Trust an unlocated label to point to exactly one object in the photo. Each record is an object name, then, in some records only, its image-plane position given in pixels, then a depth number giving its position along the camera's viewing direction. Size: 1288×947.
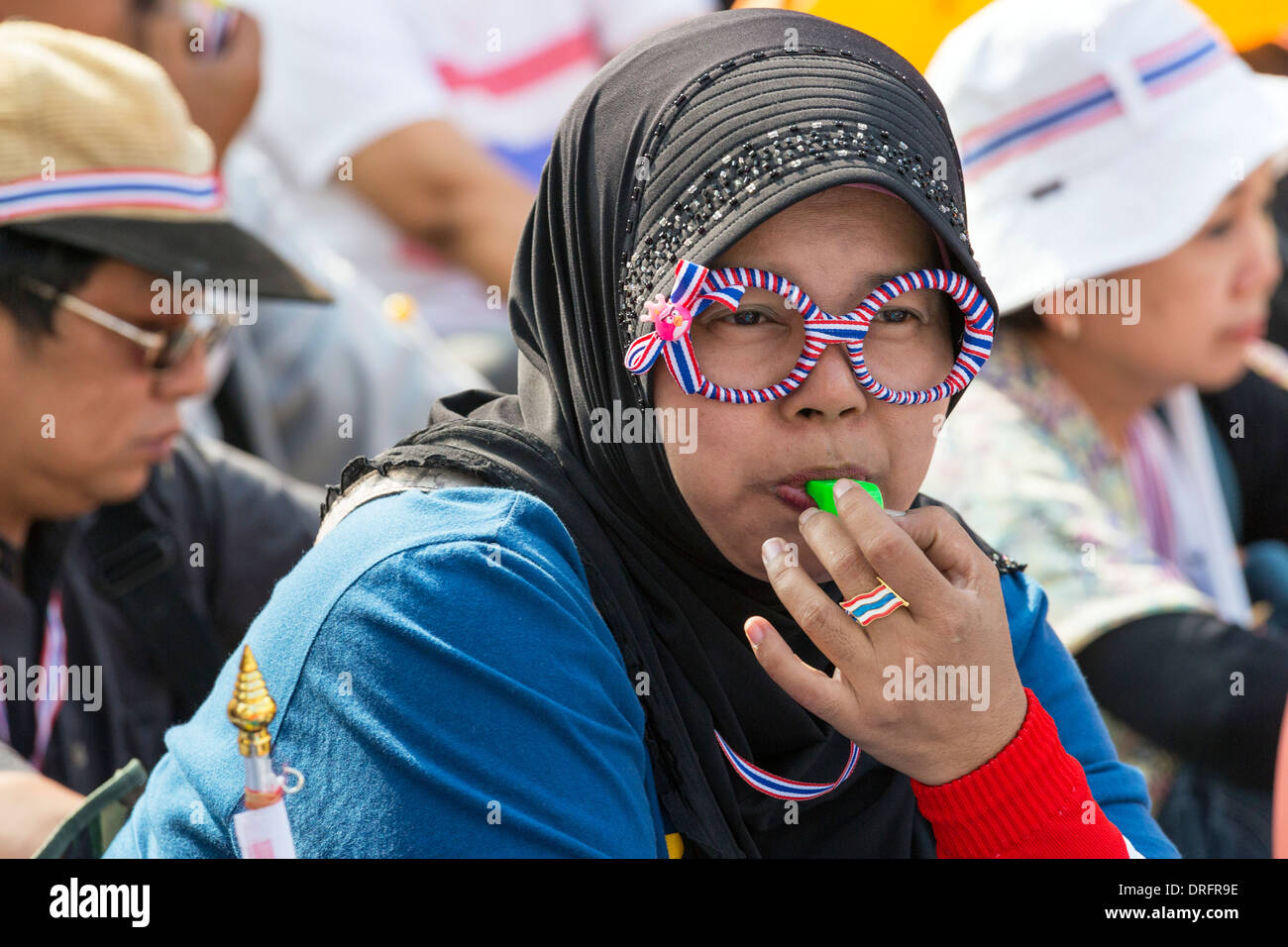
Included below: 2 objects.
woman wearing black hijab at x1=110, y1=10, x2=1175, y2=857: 1.55
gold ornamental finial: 1.49
